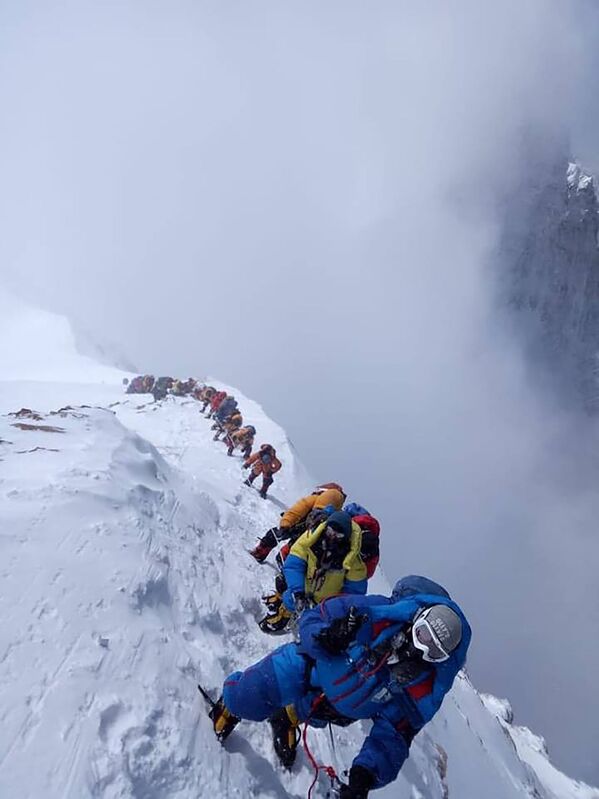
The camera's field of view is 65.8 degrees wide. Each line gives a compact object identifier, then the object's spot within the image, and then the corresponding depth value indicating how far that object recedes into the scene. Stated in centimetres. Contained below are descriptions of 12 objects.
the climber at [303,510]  754
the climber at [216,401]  2155
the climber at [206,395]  2434
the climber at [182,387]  2884
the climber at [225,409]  2014
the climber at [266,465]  1363
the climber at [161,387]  2910
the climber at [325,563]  591
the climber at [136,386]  3325
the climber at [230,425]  1828
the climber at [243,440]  1691
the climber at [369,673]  396
